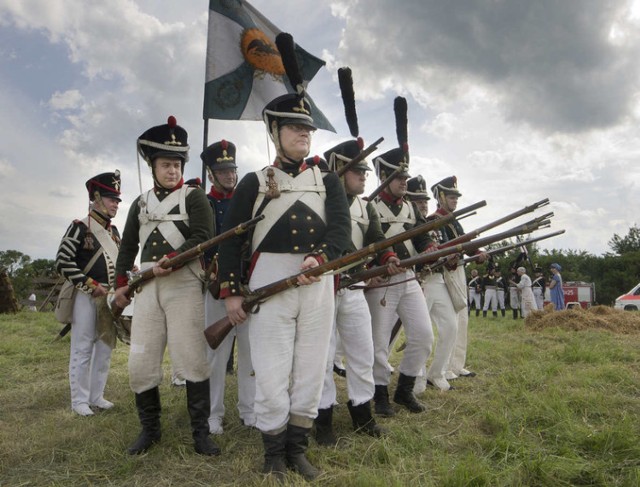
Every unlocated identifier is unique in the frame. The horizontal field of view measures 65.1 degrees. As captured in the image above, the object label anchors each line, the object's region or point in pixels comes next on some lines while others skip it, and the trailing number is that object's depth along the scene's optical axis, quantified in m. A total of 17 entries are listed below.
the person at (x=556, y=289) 20.94
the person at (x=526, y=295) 19.03
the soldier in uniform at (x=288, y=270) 3.68
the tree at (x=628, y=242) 52.13
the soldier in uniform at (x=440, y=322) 6.82
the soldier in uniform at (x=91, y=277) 5.96
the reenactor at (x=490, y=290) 21.69
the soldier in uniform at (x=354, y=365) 4.63
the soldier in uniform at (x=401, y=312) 5.55
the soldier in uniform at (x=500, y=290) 22.91
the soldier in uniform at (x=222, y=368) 5.14
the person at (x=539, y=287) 22.89
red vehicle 29.97
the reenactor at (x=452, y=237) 7.42
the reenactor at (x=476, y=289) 23.27
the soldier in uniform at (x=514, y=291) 20.19
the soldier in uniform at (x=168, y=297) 4.33
